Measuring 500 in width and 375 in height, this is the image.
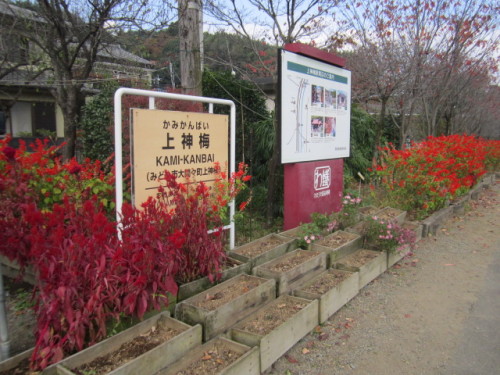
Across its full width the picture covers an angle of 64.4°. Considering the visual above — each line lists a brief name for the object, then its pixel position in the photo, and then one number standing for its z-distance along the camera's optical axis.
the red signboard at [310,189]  5.17
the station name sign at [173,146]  3.36
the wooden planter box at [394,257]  4.95
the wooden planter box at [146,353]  2.21
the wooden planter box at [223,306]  2.86
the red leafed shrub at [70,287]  2.23
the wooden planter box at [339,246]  4.41
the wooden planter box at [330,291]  3.54
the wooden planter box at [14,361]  2.27
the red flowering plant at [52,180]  3.84
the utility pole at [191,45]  5.63
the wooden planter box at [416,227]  6.05
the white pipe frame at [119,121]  3.15
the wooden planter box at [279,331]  2.80
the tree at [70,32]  6.57
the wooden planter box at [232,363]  2.48
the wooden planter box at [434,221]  6.42
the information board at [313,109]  4.88
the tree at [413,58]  9.28
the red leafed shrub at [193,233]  3.26
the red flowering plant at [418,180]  6.71
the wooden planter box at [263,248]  4.02
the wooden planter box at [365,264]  4.28
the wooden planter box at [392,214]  6.11
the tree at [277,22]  6.61
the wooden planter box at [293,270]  3.64
